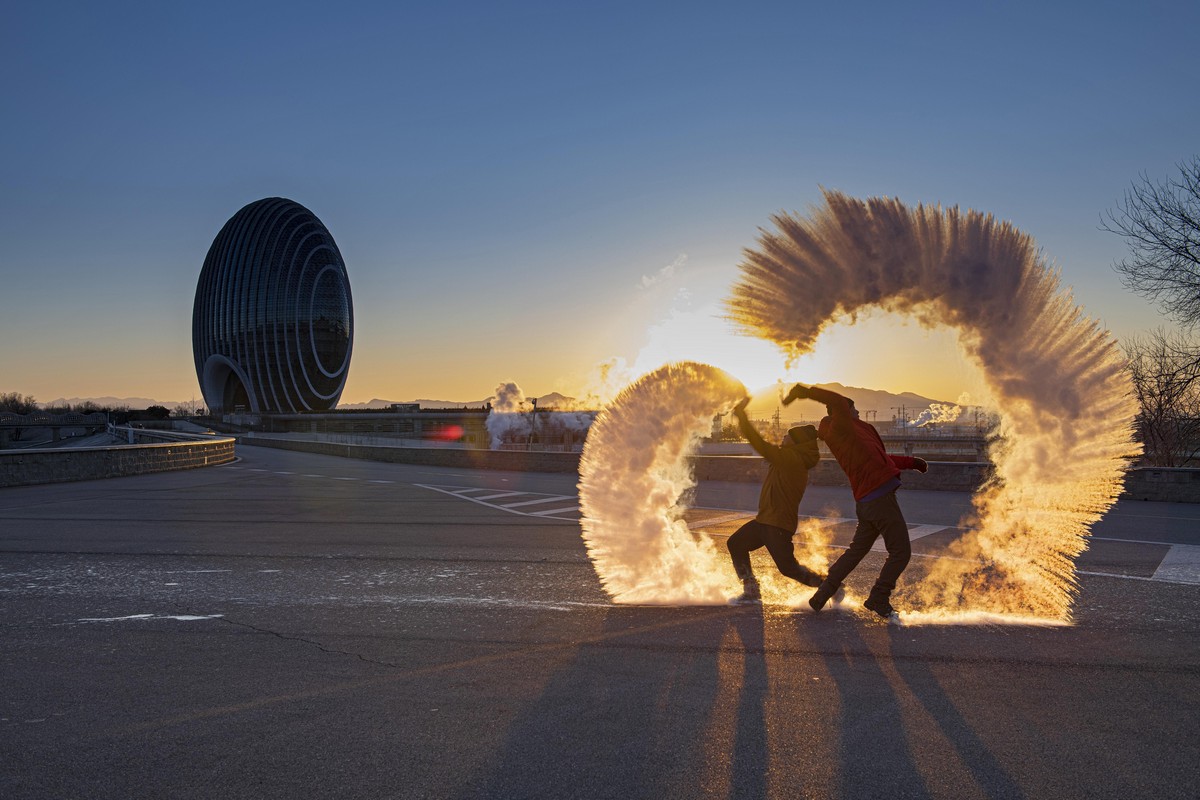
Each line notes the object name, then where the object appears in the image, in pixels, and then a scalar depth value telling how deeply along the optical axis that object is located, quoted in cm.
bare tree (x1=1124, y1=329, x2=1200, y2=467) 2147
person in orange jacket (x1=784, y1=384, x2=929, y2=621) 597
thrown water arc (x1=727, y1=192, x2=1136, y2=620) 660
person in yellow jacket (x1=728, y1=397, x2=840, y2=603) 641
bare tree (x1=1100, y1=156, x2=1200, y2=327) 1964
